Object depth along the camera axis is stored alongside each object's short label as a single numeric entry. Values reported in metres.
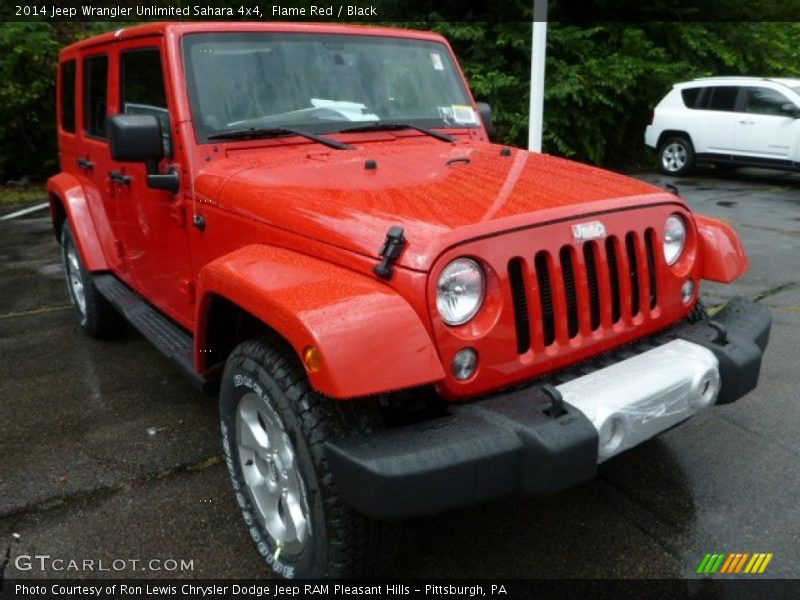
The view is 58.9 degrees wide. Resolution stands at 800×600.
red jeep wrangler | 1.92
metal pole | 7.29
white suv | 10.98
